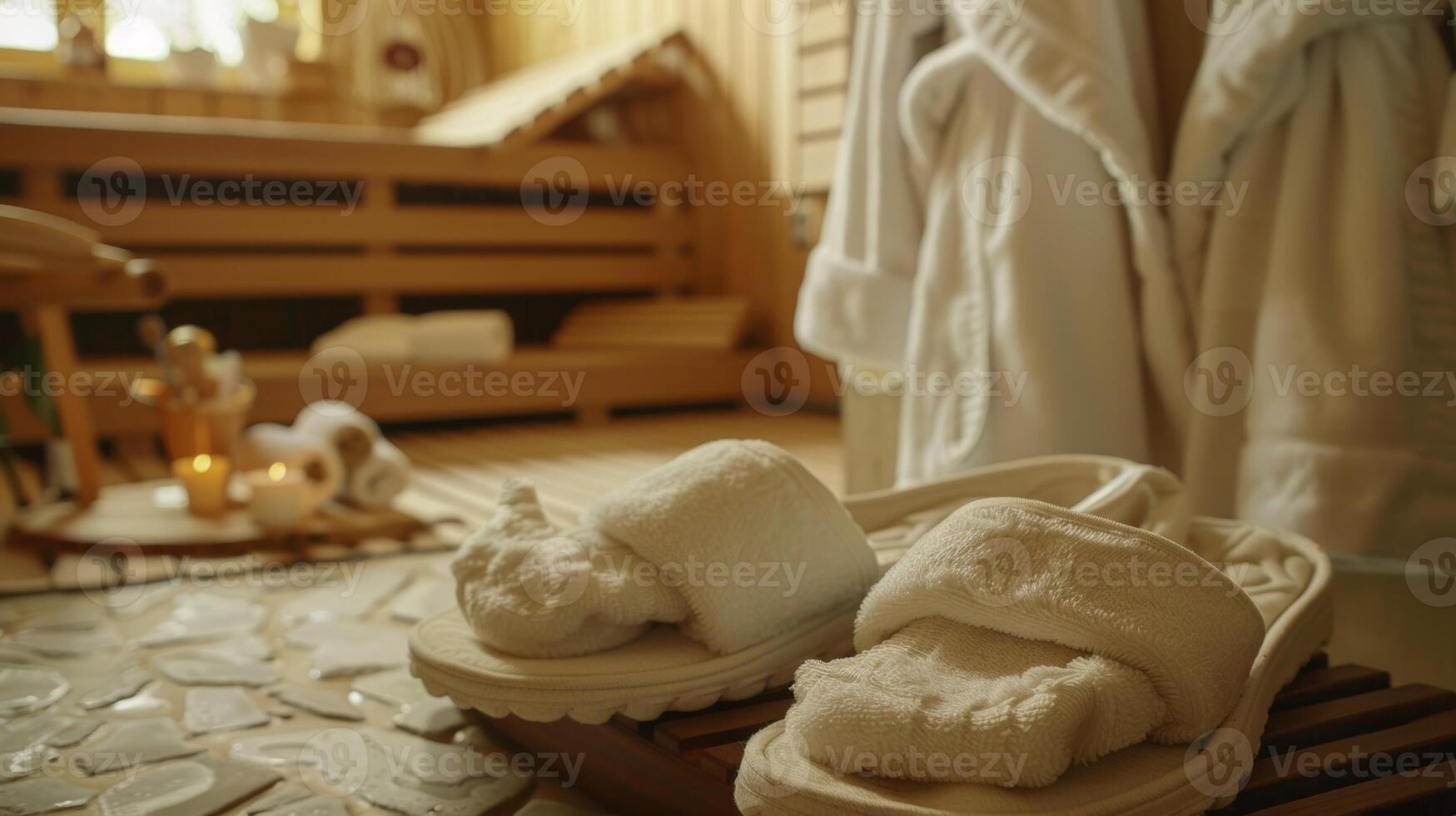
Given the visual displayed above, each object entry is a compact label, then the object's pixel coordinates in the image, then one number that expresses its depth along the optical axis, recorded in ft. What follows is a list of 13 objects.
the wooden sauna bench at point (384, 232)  9.67
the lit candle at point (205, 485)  6.12
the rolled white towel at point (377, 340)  10.06
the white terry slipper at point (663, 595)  2.83
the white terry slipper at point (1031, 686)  2.14
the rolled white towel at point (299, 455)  6.27
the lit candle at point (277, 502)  5.87
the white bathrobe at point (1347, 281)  3.48
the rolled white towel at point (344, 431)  6.49
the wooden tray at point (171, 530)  5.70
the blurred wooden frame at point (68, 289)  6.10
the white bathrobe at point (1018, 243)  3.98
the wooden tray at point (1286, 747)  2.44
